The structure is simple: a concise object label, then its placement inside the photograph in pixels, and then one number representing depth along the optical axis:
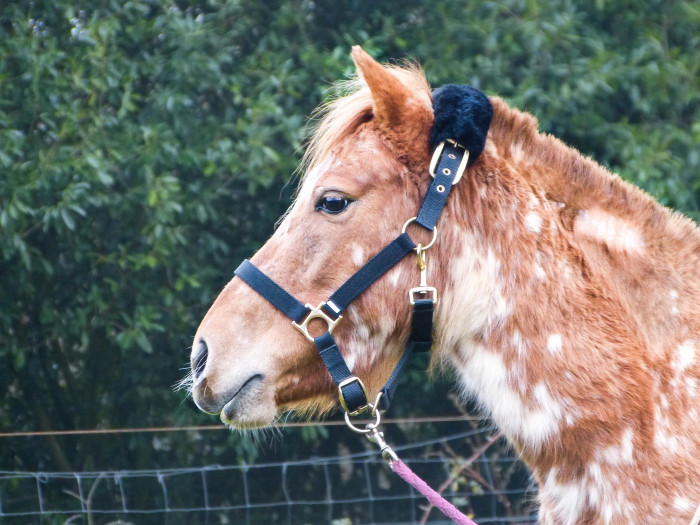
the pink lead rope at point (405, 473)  4.27
